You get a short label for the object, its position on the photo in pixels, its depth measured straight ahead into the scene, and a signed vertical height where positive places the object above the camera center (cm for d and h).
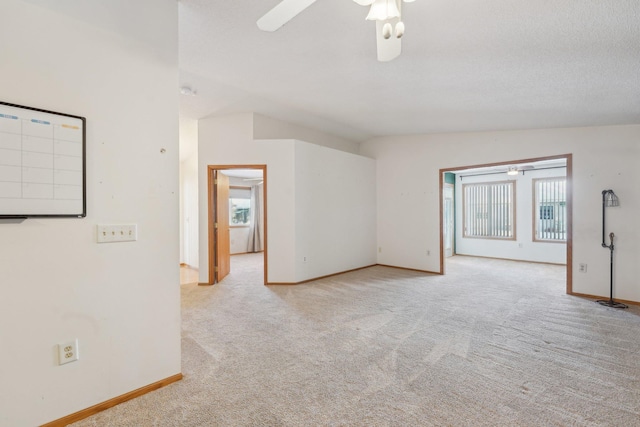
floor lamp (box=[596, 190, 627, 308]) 387 -17
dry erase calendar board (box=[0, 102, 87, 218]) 148 +27
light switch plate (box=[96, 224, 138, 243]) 178 -13
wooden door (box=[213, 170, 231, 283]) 491 -22
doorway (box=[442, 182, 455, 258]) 797 -25
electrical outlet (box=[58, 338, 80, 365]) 164 -79
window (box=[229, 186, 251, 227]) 873 +18
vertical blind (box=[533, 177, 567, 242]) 699 +2
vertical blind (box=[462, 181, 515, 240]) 772 +1
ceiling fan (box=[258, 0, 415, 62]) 145 +103
